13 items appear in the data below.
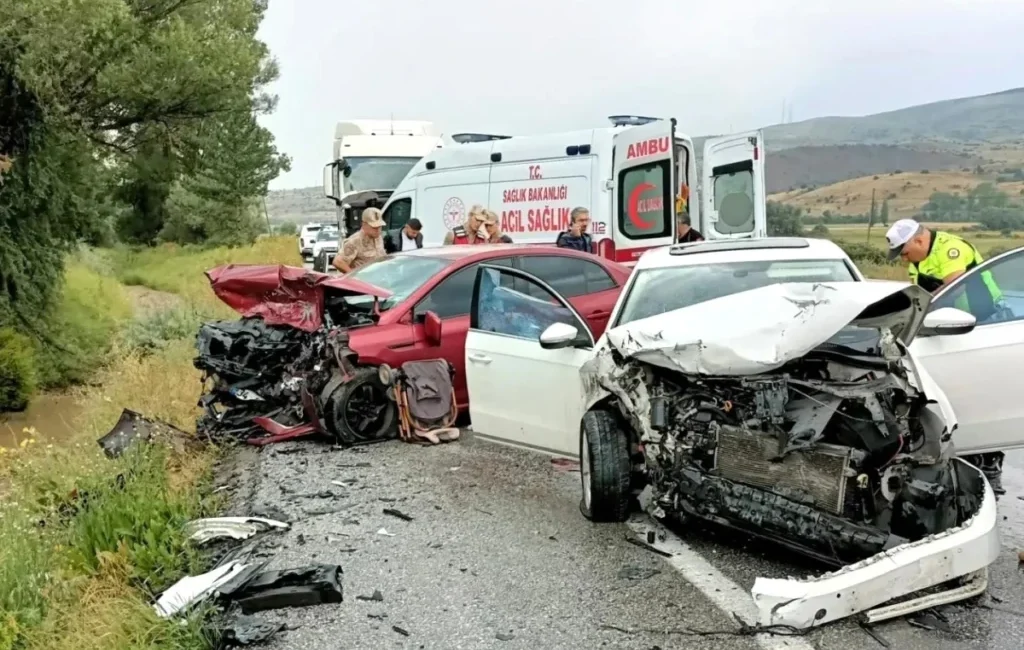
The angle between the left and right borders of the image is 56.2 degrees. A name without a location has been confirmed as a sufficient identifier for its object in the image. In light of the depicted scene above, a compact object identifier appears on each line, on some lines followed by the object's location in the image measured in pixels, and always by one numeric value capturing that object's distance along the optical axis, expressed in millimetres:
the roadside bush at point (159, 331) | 15648
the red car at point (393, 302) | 7715
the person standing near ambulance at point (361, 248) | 11031
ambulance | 11742
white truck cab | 19562
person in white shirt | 13258
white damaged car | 3947
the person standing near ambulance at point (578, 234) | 11375
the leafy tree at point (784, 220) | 26712
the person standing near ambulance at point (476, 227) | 11656
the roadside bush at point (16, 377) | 17109
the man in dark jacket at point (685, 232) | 12016
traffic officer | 6883
